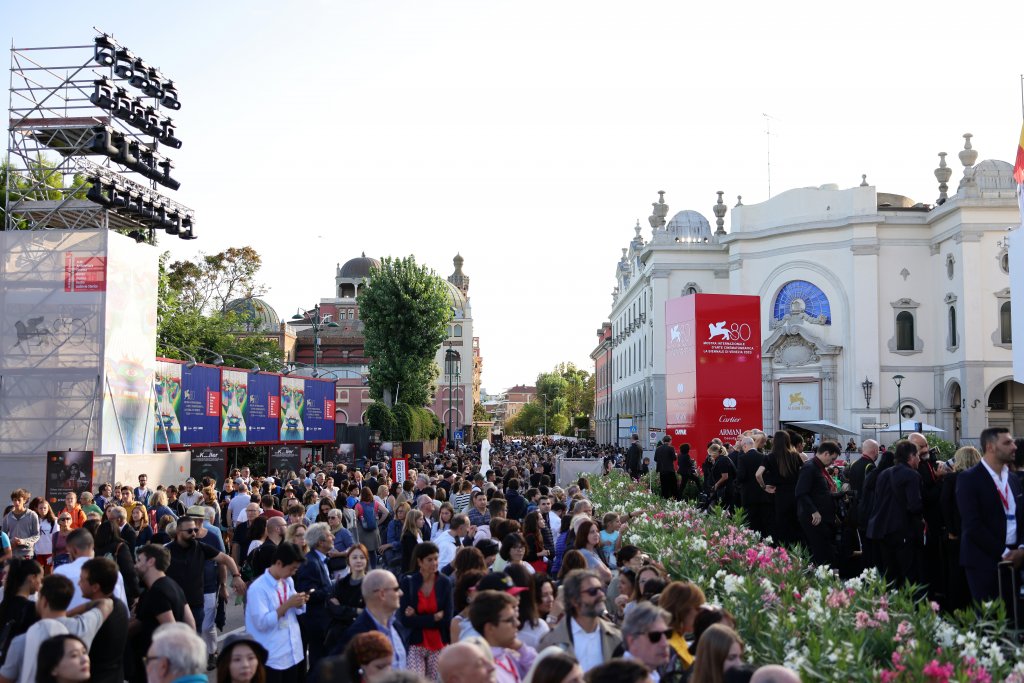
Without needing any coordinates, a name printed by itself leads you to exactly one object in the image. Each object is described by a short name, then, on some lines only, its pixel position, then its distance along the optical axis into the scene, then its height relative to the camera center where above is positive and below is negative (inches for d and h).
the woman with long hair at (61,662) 198.1 -48.4
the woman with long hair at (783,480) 494.3 -30.5
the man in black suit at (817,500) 454.9 -36.6
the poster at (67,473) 782.5 -43.5
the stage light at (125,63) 1072.8 +383.7
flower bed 199.6 -47.7
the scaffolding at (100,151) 988.6 +270.6
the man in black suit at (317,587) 314.2 -54.8
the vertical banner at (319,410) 1633.9 +13.8
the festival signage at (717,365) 733.3 +40.8
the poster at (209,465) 953.5 -44.8
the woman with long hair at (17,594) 286.7 -51.6
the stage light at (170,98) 1160.2 +372.2
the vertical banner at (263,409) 1328.7 +12.7
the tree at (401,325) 2265.0 +215.4
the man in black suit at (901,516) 416.2 -40.5
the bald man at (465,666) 161.8 -40.0
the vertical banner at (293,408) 1488.7 +15.2
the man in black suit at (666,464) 755.4 -34.2
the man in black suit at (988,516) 344.8 -33.5
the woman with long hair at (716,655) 179.0 -42.5
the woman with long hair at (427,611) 291.9 -56.6
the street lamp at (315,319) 1625.7 +169.4
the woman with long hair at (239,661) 202.4 -49.4
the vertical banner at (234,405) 1237.1 +16.8
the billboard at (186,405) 1077.1 +14.6
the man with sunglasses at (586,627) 237.3 -50.1
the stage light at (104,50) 1048.2 +387.3
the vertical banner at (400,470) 991.0 -51.4
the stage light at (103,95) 1004.6 +326.1
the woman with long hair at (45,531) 506.9 -59.2
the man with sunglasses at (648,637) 194.9 -42.5
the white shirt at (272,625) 283.4 -59.2
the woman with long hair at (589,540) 364.5 -45.2
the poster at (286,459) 1232.2 -50.3
